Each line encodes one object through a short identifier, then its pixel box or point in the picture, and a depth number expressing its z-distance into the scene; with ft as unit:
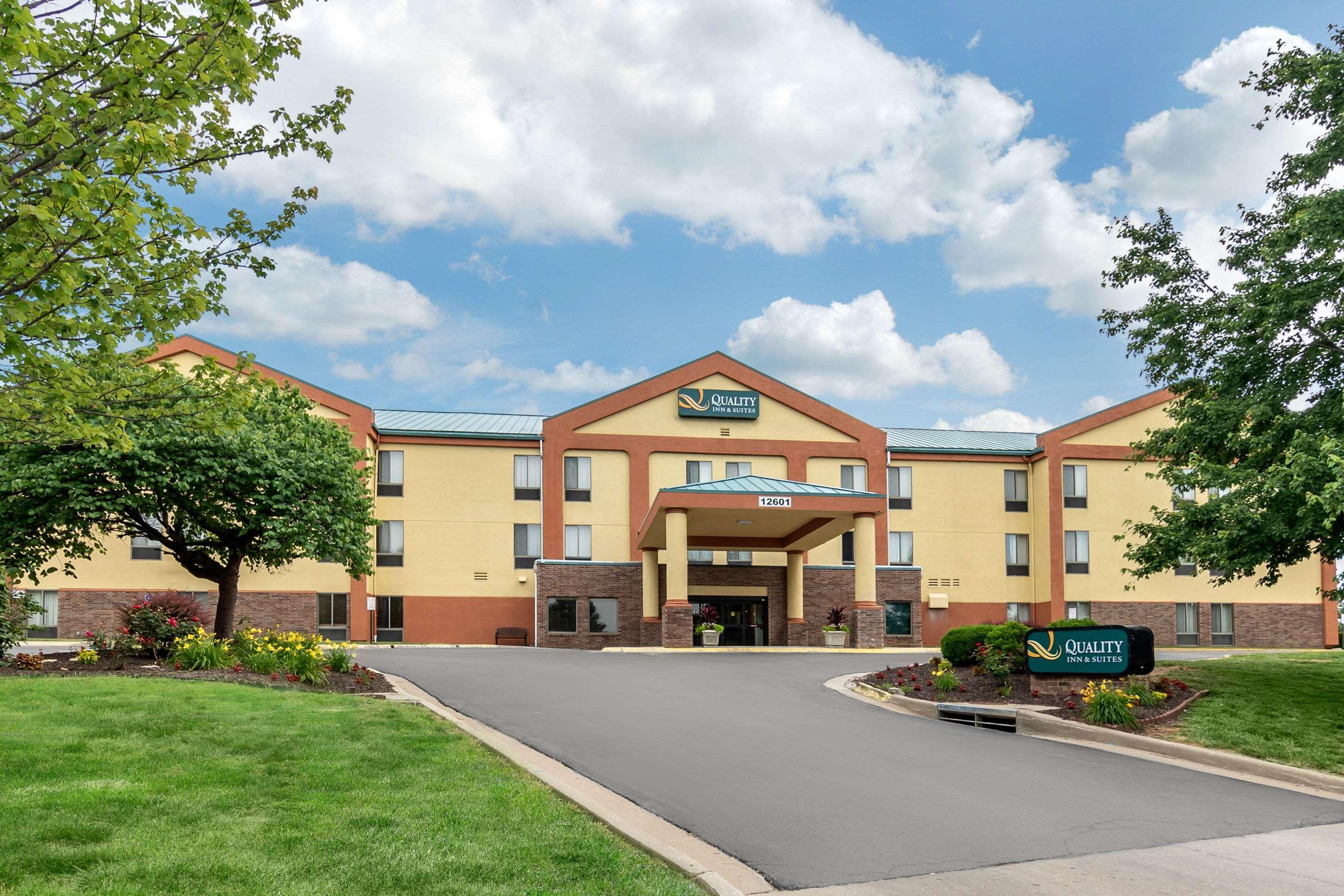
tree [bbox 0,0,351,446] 22.90
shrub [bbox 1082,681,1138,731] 45.78
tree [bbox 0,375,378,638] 64.23
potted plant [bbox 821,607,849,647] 119.75
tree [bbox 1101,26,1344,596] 48.08
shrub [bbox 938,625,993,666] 67.67
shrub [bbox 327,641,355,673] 61.41
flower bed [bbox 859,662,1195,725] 49.06
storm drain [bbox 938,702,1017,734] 49.34
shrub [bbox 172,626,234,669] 59.62
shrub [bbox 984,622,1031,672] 62.23
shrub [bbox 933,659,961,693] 58.95
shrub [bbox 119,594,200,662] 66.13
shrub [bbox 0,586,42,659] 62.08
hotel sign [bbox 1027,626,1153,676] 50.83
